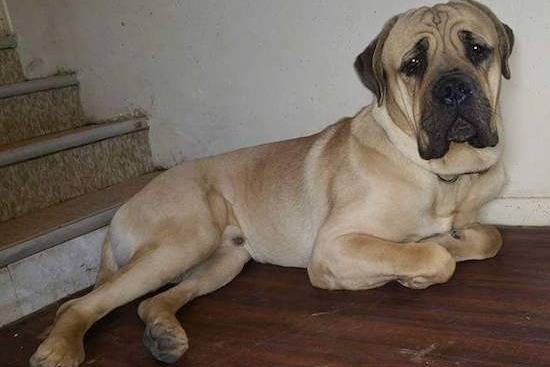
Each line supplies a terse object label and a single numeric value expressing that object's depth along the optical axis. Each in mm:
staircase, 2459
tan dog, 1910
